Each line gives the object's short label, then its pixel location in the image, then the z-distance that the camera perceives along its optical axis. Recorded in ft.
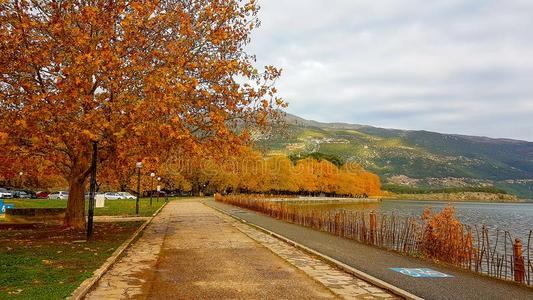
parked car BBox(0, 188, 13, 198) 196.81
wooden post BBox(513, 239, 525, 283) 40.93
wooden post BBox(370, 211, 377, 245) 63.62
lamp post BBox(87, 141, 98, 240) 56.43
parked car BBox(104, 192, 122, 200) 256.89
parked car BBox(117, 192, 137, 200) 265.13
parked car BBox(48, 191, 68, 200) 220.64
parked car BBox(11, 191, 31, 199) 211.41
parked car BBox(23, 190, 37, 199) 219.00
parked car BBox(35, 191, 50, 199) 226.17
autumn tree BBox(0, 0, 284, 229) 54.08
